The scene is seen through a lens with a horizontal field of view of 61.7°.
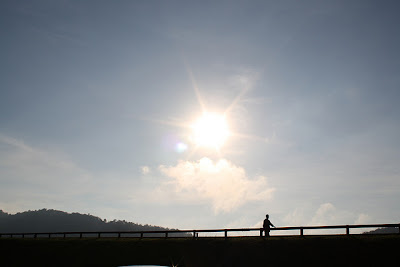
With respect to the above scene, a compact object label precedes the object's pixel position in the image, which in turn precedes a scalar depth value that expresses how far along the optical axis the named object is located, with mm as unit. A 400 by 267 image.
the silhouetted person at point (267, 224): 22391
